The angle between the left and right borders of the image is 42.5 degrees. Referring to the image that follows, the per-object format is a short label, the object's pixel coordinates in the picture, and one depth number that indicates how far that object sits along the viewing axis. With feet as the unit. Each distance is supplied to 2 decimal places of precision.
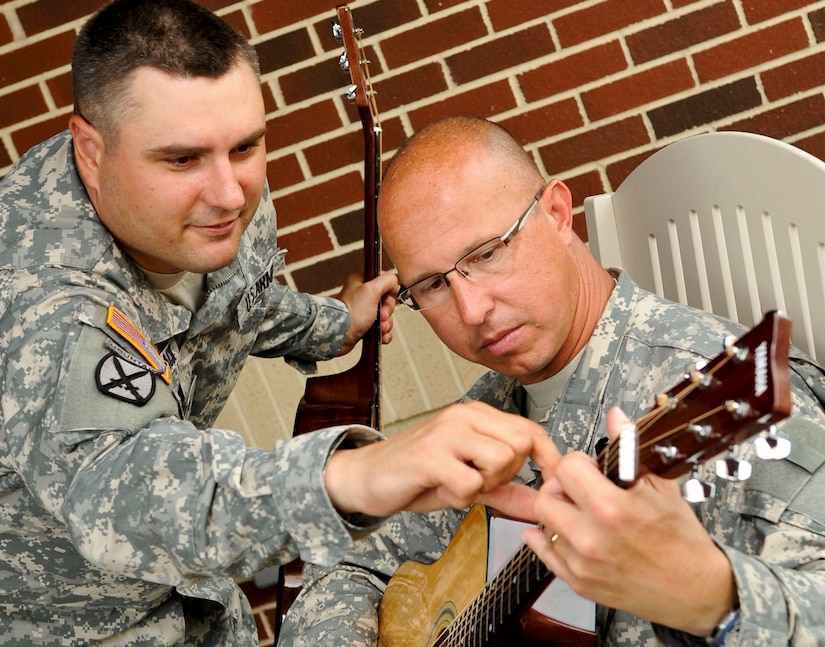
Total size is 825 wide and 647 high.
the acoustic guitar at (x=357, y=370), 7.25
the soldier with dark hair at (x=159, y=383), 3.84
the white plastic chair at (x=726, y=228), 5.14
